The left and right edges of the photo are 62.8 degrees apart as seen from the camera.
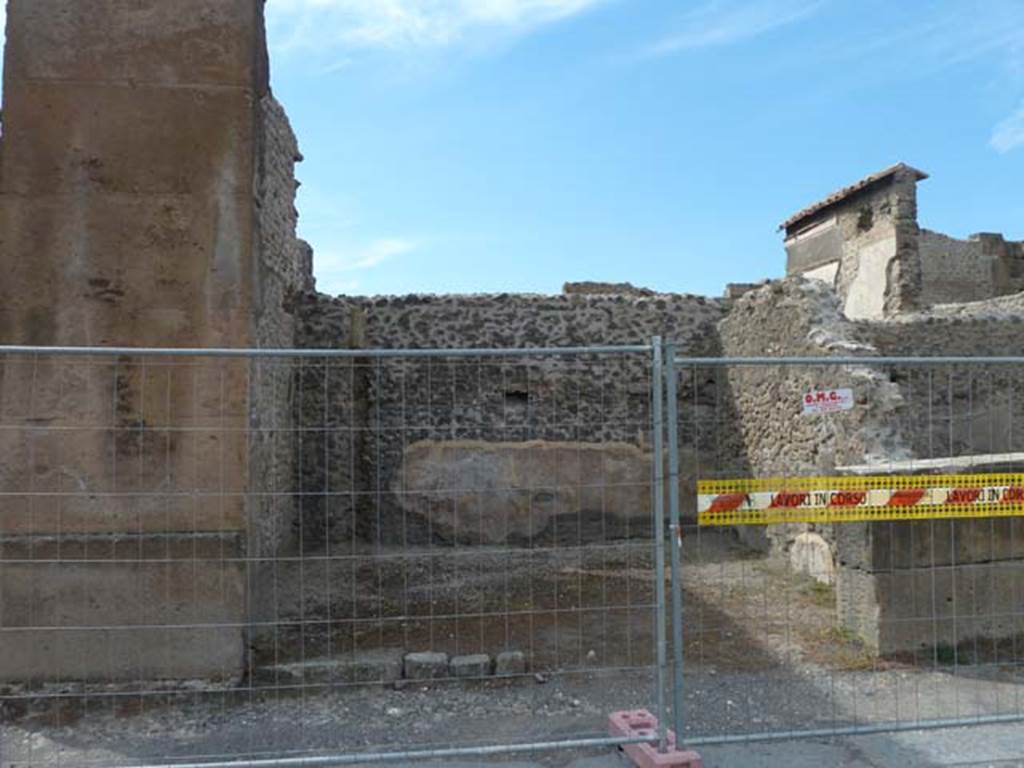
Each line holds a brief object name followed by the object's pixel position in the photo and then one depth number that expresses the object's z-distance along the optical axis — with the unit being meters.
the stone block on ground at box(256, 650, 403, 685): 5.80
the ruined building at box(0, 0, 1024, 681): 5.89
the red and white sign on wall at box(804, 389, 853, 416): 7.77
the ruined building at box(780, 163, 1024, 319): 18.02
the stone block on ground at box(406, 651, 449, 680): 5.88
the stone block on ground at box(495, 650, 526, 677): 5.93
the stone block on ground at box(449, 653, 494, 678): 5.86
